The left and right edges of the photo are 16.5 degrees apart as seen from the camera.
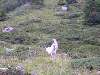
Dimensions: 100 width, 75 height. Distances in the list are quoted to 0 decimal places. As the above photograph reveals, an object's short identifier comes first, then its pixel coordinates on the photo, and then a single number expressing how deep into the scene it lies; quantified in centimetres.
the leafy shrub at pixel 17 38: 2812
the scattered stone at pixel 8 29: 3432
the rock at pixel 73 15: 4053
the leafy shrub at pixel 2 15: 4402
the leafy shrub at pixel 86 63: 961
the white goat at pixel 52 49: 1353
